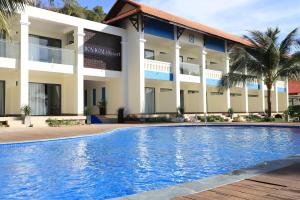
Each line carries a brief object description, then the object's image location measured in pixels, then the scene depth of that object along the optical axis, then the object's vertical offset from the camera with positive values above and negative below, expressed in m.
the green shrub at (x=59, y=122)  18.96 -0.69
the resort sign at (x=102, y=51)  22.11 +4.39
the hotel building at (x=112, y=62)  19.59 +3.46
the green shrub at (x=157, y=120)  23.16 -0.71
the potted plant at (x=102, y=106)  25.23 +0.39
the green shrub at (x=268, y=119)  24.53 -0.79
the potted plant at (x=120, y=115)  23.38 -0.33
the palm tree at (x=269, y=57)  23.88 +4.04
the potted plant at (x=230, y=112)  29.23 -0.25
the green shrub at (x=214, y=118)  25.70 -0.72
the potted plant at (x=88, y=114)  21.36 -0.21
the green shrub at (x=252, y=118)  28.05 -0.81
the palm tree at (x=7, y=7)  8.98 +3.08
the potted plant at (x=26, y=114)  17.88 -0.13
